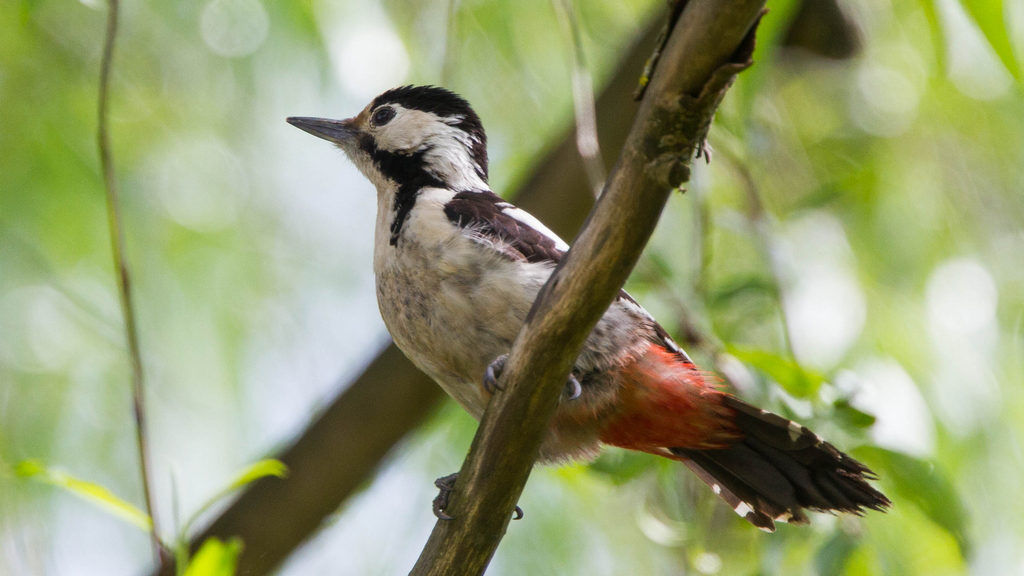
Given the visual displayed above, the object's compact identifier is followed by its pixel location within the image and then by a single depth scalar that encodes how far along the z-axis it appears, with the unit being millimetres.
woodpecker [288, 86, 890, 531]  5168
